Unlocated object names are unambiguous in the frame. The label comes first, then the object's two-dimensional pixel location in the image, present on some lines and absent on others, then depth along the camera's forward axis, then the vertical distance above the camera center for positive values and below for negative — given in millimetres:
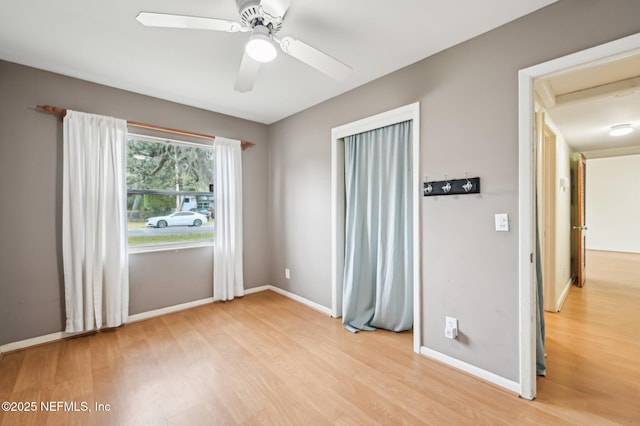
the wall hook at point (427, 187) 2279 +198
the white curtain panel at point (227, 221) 3605 -110
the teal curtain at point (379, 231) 2672 -207
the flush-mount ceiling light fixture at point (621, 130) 3807 +1145
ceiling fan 1428 +1030
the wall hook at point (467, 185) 2037 +189
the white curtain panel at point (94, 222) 2584 -80
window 3156 +265
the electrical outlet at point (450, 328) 2139 -934
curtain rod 2506 +984
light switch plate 1880 -85
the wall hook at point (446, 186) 2160 +192
